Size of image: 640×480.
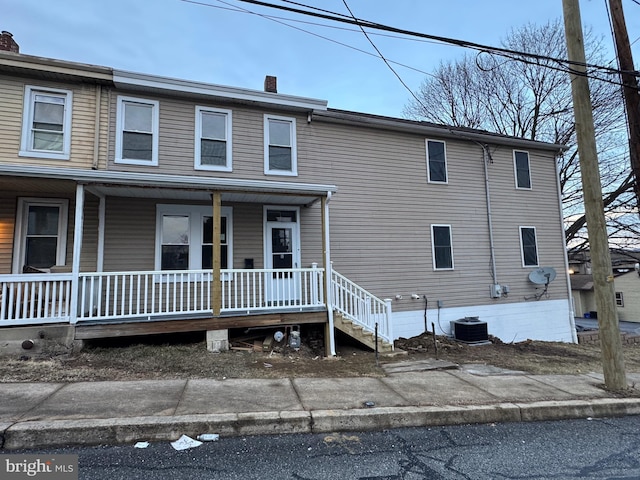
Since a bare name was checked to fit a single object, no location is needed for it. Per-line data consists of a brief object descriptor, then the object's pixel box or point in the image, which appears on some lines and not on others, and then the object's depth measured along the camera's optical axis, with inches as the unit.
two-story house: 277.6
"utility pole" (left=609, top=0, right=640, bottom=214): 248.8
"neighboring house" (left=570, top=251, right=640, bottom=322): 1047.6
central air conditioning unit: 394.0
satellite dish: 454.9
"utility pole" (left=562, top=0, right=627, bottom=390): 207.3
